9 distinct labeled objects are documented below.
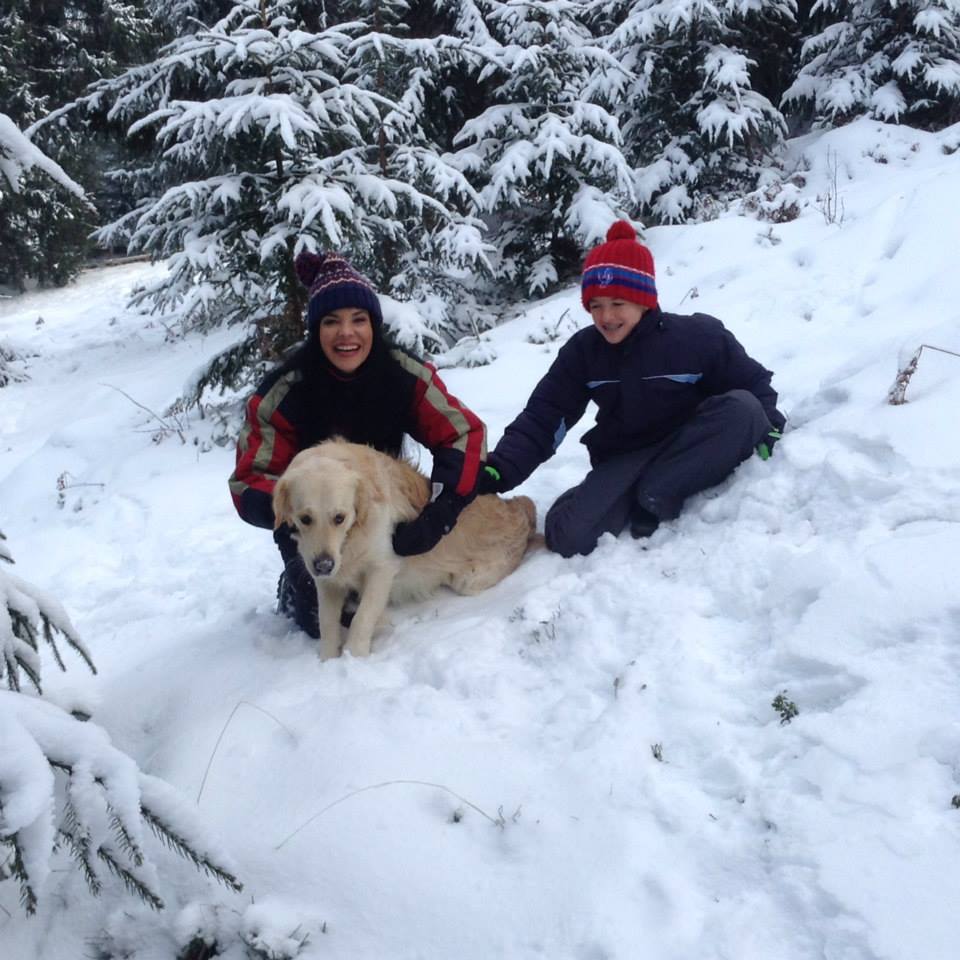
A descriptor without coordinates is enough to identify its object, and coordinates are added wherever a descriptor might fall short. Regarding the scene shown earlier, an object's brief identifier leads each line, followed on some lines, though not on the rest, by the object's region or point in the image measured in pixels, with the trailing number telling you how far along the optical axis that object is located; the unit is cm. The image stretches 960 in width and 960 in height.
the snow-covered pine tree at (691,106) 922
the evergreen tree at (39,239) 1378
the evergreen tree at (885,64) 934
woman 329
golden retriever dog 294
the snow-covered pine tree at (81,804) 141
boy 353
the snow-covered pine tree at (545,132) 809
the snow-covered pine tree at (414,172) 711
